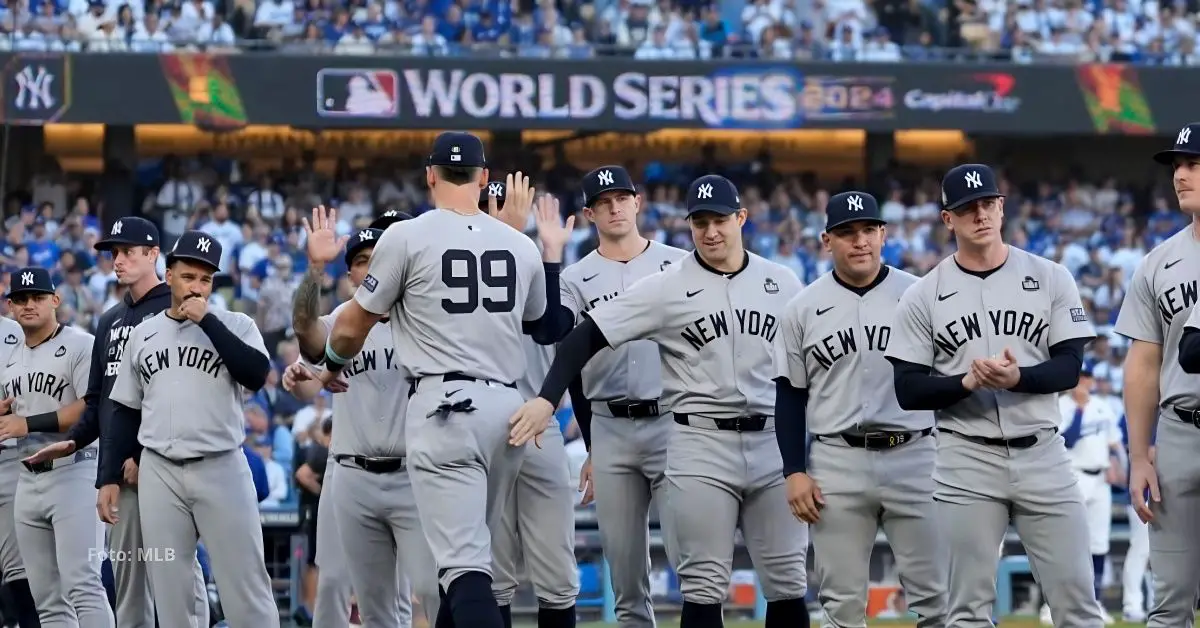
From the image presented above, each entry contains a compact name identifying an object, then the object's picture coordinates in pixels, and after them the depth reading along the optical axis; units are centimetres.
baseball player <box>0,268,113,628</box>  1717
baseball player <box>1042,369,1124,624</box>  2705
